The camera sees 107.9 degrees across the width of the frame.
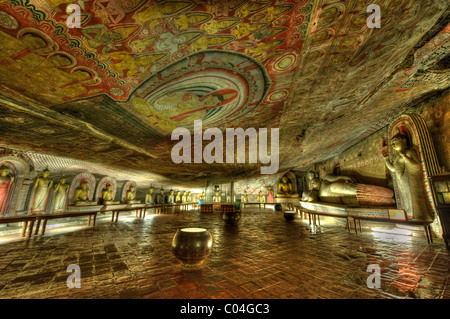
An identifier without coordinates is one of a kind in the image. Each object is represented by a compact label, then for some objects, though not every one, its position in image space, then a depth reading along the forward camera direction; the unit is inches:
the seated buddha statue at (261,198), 808.9
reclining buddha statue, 257.0
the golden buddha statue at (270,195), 777.2
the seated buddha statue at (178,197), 875.0
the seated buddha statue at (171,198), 794.2
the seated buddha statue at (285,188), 638.5
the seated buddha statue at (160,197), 716.9
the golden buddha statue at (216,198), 615.3
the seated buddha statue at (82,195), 353.1
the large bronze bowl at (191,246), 101.0
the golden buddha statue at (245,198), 865.7
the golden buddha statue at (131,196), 514.2
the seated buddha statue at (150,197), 605.5
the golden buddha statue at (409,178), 193.0
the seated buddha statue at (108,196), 417.4
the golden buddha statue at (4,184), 236.7
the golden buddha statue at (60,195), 312.1
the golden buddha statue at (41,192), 275.9
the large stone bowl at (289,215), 333.0
